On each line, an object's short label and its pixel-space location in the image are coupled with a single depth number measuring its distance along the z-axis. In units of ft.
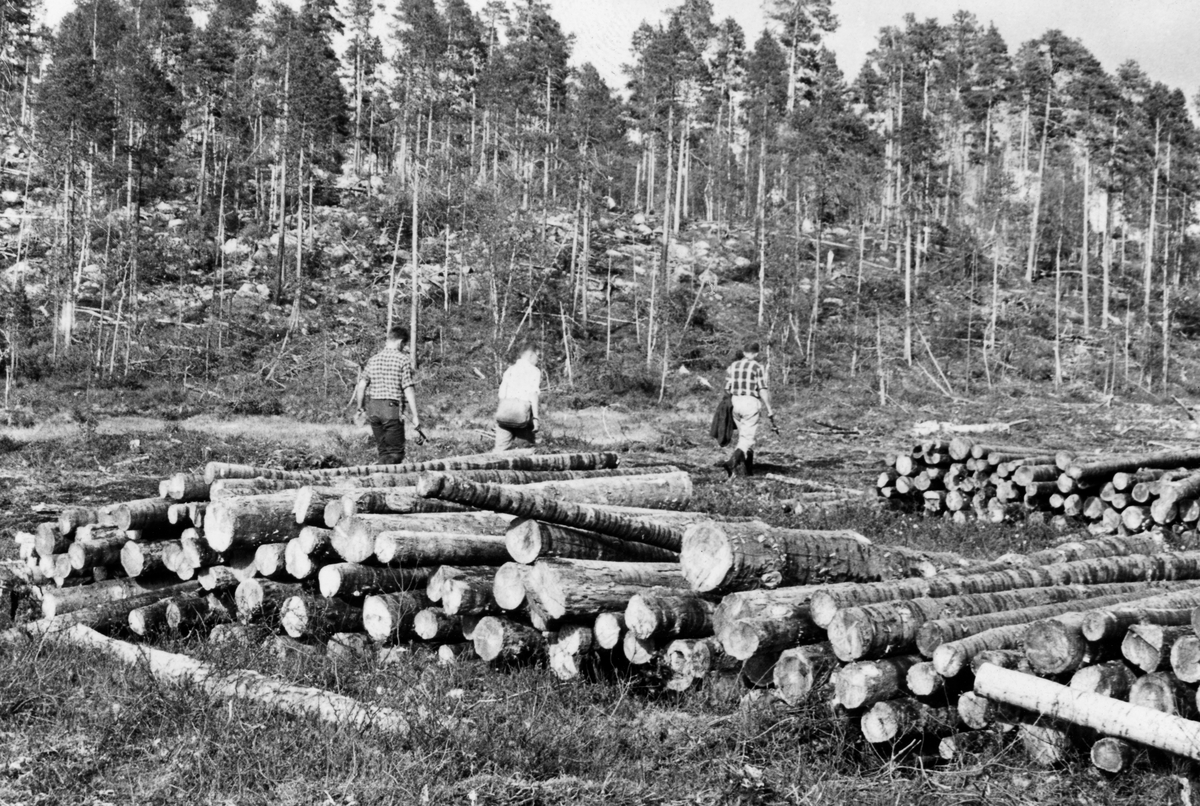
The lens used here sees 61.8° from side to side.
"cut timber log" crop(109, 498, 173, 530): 21.40
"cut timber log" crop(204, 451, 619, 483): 24.18
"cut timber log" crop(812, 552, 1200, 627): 15.07
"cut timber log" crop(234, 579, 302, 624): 19.04
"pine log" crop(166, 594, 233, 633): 19.16
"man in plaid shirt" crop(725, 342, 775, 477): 46.16
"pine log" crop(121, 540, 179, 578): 21.09
